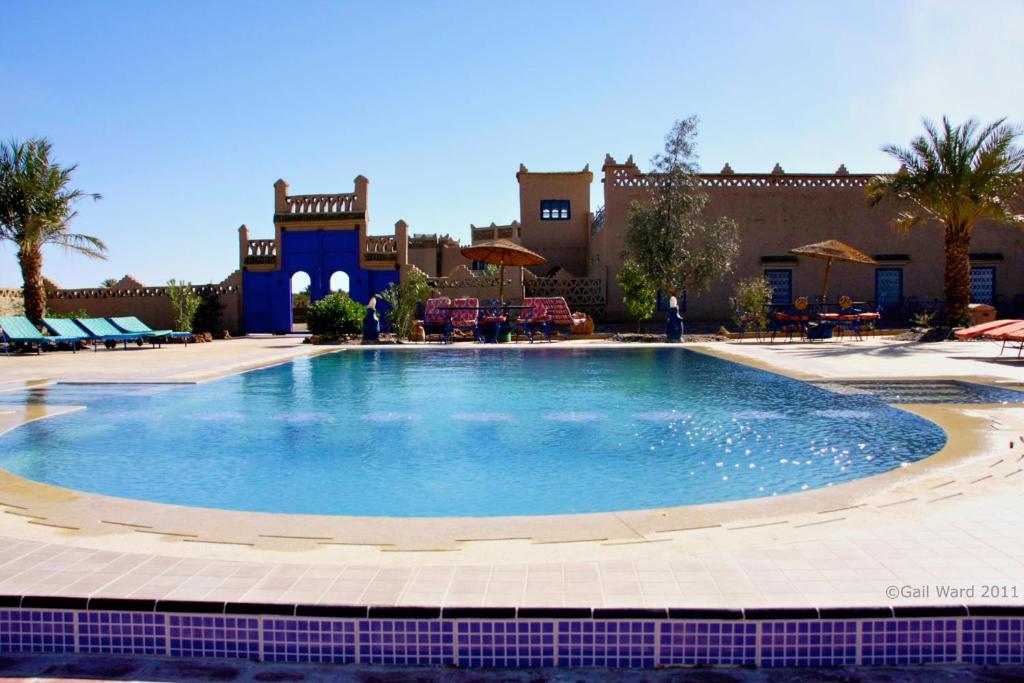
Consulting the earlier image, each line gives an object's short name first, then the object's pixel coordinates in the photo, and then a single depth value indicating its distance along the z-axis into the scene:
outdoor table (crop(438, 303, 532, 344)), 19.81
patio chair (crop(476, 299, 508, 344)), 19.83
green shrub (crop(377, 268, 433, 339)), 21.09
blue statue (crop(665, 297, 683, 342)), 19.59
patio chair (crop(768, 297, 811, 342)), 19.91
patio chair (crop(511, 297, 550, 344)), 20.69
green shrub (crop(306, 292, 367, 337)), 20.73
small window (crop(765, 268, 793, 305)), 25.30
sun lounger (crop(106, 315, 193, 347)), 20.44
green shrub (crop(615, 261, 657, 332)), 21.48
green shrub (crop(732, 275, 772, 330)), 20.88
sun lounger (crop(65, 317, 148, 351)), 19.17
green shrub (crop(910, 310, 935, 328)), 21.20
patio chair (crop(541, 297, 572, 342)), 21.16
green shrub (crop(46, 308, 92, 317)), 24.00
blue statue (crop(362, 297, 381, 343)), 20.16
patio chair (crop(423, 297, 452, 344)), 21.30
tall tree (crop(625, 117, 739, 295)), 21.55
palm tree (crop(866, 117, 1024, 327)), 18.39
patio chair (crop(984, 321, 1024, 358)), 12.72
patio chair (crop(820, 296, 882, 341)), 19.11
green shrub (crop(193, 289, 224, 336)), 25.61
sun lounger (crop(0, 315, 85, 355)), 17.62
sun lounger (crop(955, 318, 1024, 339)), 13.80
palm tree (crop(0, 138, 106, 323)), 19.14
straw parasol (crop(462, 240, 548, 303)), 20.12
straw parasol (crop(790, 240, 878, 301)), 19.72
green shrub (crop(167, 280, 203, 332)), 23.72
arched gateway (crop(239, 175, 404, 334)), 25.88
